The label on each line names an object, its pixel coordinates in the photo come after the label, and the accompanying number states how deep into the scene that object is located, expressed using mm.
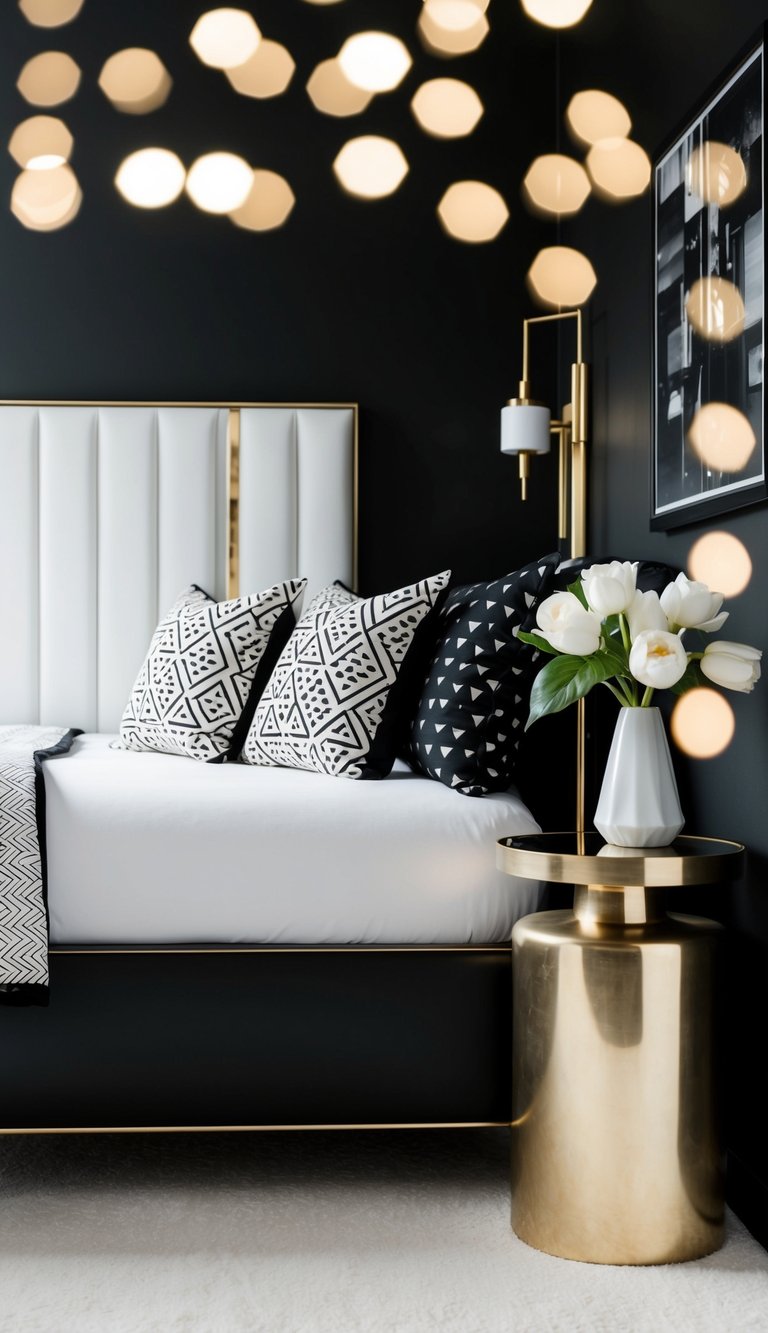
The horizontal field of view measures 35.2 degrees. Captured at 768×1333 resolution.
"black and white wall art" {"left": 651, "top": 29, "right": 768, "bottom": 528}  1929
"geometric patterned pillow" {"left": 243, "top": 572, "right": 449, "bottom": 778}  2246
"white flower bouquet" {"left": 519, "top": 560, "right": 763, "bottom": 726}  1797
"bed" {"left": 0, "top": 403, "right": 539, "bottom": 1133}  1927
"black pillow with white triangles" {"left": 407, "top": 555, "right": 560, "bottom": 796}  2146
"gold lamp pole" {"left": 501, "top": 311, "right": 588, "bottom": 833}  2924
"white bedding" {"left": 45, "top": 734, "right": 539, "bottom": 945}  1953
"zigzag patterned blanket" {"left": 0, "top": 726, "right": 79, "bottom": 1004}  1874
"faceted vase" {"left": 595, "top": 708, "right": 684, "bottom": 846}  1836
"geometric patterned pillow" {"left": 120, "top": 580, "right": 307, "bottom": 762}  2521
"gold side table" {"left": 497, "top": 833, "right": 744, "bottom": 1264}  1722
